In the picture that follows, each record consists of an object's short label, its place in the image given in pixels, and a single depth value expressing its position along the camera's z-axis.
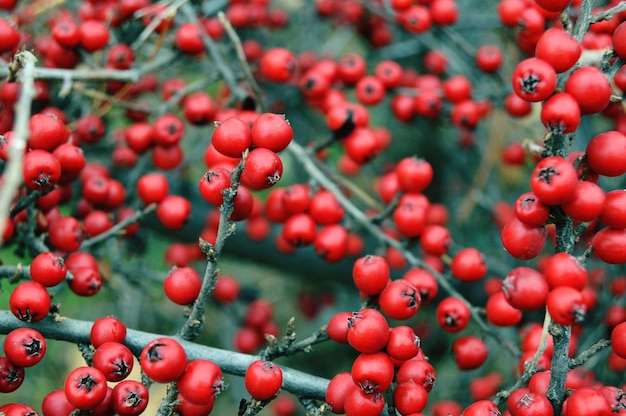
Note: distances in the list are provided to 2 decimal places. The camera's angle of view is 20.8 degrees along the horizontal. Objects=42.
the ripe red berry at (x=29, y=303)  0.33
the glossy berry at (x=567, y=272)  0.31
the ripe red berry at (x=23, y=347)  0.33
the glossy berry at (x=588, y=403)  0.32
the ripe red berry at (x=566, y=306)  0.31
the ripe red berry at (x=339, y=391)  0.33
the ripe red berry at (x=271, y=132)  0.32
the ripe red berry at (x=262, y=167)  0.32
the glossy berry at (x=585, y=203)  0.31
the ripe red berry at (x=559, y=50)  0.32
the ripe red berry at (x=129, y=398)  0.32
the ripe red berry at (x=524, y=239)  0.32
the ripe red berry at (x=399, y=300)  0.34
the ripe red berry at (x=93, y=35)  0.39
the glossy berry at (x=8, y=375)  0.33
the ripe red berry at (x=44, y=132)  0.34
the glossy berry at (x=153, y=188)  0.38
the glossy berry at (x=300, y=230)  0.39
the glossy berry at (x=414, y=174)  0.38
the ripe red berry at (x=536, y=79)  0.32
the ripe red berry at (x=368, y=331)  0.32
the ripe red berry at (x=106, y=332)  0.33
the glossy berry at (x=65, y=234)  0.35
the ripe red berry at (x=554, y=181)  0.31
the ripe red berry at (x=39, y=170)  0.34
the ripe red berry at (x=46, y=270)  0.34
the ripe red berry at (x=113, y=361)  0.32
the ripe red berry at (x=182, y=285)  0.33
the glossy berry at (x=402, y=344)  0.33
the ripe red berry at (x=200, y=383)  0.32
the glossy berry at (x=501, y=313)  0.36
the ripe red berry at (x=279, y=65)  0.41
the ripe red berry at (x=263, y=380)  0.32
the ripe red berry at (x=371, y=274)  0.34
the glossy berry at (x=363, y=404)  0.32
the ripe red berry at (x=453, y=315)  0.36
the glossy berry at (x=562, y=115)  0.32
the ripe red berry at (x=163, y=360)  0.32
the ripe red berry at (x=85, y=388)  0.32
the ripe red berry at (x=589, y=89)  0.32
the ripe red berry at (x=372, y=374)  0.32
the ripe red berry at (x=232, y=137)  0.32
